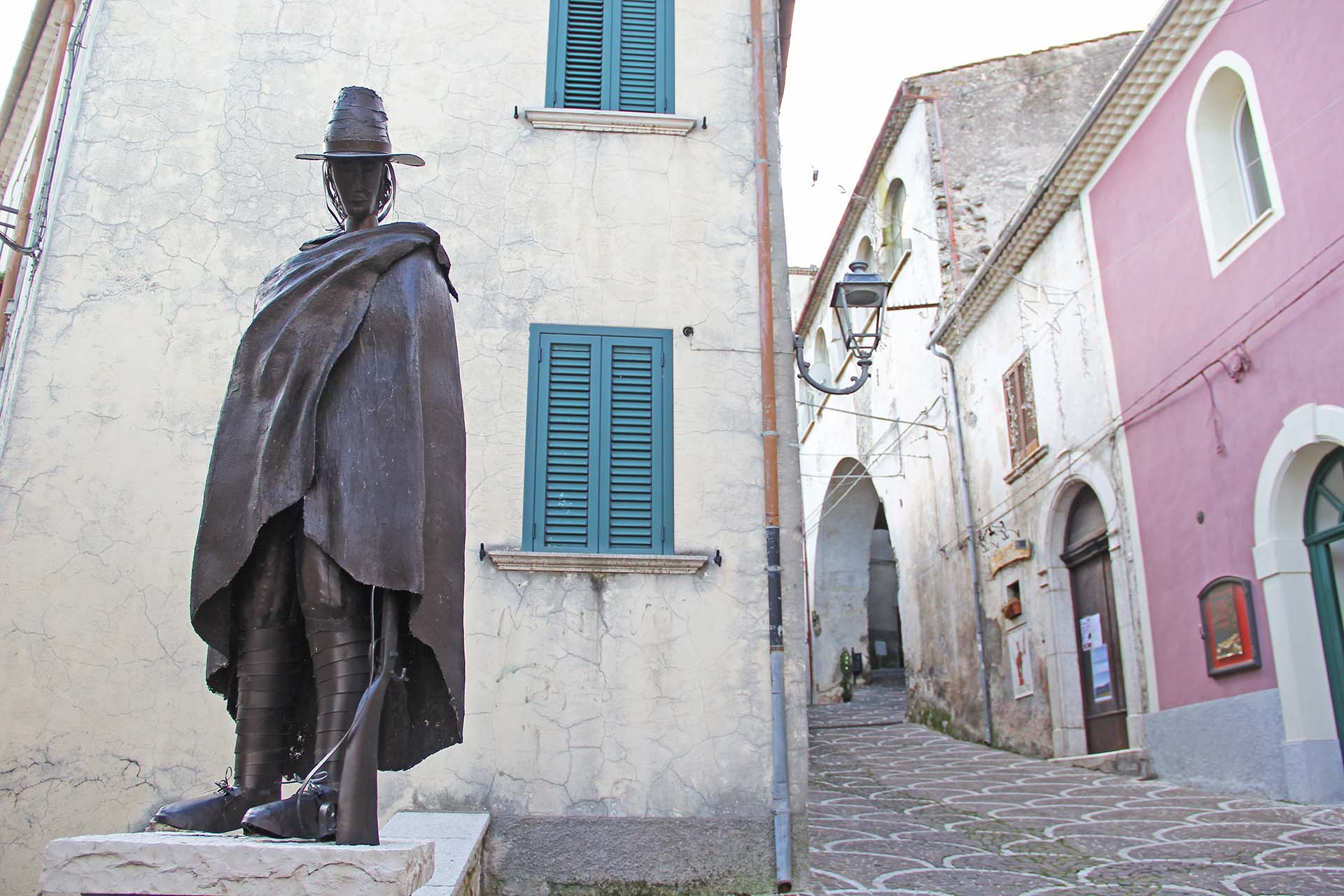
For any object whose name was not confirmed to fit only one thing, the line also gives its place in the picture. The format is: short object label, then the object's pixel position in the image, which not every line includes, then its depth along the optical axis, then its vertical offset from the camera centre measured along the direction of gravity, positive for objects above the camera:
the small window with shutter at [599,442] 7.00 +1.93
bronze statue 2.58 +0.50
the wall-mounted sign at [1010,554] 15.11 +2.71
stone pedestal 2.08 -0.19
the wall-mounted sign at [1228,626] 10.01 +1.19
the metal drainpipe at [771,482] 6.43 +1.67
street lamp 8.00 +3.15
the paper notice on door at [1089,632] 13.66 +1.52
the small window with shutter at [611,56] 8.04 +4.82
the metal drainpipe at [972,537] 16.19 +3.19
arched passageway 23.66 +3.84
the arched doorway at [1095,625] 13.12 +1.58
